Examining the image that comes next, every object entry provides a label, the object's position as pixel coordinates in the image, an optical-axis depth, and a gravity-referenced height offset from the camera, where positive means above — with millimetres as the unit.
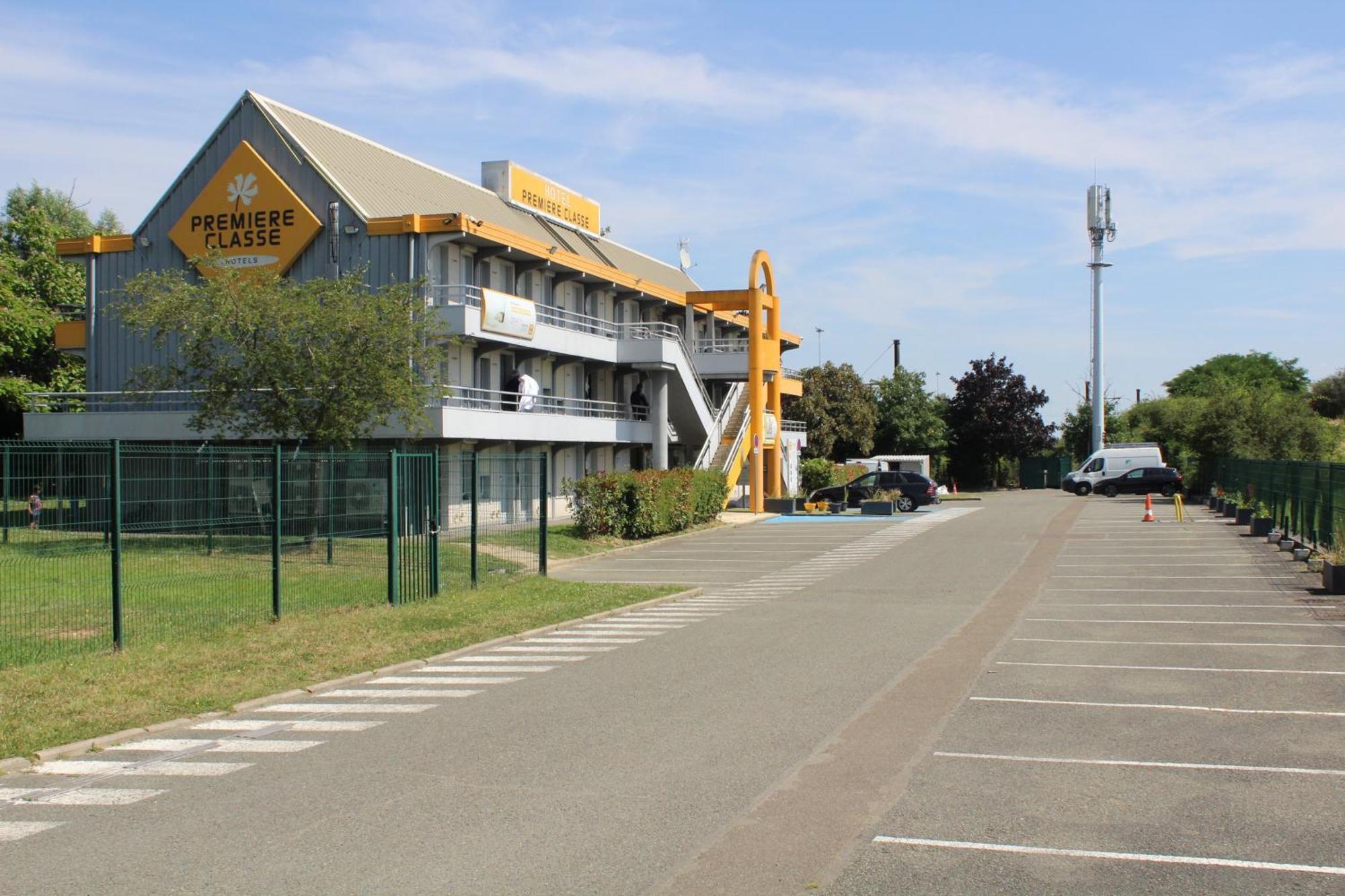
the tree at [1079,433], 84250 +1384
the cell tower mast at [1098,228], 77125 +14357
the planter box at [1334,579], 18188 -1875
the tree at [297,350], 24656 +2142
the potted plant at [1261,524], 30344 -1781
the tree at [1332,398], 88688 +3869
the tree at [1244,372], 102625 +6860
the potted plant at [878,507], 43812 -1889
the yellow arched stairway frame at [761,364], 45812 +3579
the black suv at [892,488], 46281 -1335
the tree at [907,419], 78875 +2187
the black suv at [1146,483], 55188 -1387
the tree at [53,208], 57281 +11724
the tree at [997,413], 79500 +2559
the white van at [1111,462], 57969 -461
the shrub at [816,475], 51062 -849
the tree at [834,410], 70062 +2521
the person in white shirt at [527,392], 37469 +1921
